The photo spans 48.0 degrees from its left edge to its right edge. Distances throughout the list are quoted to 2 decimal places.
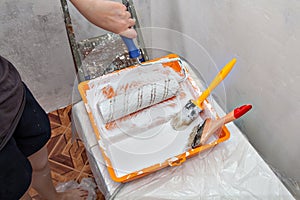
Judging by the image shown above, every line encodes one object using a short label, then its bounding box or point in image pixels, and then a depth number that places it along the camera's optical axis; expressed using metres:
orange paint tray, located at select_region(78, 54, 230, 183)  0.79
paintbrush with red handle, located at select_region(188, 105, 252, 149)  0.79
